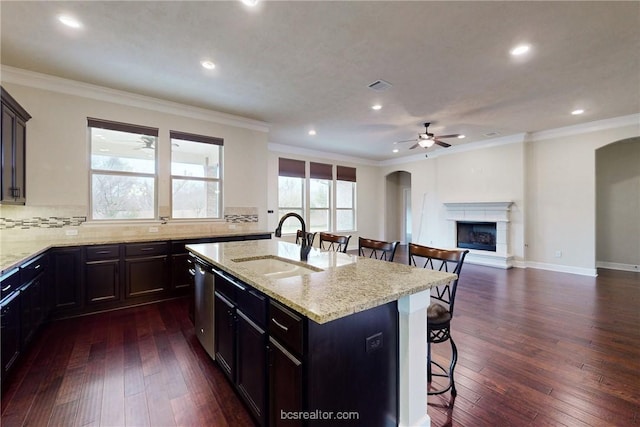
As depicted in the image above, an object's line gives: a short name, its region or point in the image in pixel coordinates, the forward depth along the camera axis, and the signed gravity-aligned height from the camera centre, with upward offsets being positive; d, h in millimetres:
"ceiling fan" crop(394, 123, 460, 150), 4945 +1345
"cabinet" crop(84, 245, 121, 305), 3373 -758
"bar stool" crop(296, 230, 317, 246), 2474 -227
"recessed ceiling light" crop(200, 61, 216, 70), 3141 +1749
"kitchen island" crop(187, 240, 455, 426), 1194 -639
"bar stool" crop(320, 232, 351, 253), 2992 -295
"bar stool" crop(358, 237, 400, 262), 2342 -291
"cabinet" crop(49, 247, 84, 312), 3188 -759
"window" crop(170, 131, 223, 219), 4562 +663
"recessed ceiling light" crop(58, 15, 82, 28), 2422 +1749
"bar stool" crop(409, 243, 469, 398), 1852 -727
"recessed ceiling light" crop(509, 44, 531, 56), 2799 +1727
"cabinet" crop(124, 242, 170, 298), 3617 -753
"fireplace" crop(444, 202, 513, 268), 6262 -420
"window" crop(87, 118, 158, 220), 3920 +655
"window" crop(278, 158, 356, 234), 7367 +547
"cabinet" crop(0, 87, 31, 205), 2781 +703
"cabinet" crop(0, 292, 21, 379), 1953 -885
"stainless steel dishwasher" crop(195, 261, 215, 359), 2291 -827
